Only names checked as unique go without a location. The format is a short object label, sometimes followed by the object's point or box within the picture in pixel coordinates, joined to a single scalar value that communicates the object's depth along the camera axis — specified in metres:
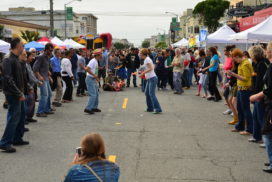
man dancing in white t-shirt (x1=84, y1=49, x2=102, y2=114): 11.99
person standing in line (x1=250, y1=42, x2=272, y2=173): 6.25
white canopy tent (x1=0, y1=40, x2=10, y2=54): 20.39
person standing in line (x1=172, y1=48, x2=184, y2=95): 17.86
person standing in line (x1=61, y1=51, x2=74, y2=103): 14.48
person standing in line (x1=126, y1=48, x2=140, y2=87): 21.97
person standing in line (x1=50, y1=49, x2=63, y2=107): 13.96
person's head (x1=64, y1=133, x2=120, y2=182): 3.41
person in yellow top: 8.79
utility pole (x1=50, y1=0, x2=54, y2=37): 36.40
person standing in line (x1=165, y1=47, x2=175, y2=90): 20.51
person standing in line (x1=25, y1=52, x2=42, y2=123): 10.57
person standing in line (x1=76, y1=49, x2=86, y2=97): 17.48
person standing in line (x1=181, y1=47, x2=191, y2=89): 19.72
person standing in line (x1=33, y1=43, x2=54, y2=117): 11.48
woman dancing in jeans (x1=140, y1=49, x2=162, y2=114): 12.16
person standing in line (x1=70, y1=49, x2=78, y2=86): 22.28
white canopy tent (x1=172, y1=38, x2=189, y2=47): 39.59
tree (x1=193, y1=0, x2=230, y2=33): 65.94
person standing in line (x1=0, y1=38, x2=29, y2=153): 7.54
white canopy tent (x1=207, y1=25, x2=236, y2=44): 21.42
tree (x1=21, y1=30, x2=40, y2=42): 54.70
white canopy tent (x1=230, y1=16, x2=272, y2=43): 14.23
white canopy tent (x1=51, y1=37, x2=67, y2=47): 30.06
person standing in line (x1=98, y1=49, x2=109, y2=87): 21.33
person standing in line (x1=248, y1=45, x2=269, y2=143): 7.39
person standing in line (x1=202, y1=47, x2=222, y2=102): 14.81
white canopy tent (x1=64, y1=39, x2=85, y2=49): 31.37
